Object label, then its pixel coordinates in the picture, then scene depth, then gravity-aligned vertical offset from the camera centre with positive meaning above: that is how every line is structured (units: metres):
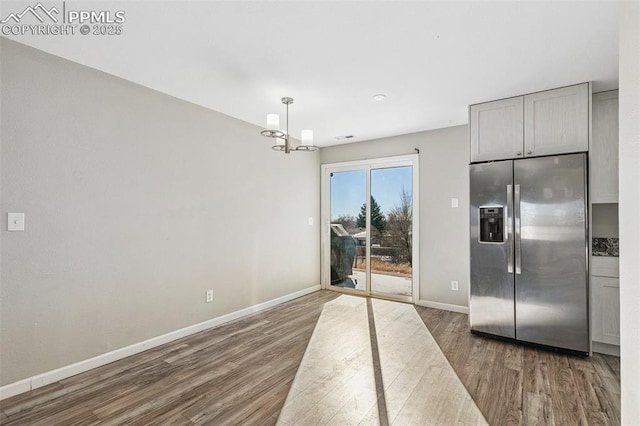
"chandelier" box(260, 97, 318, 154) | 2.83 +0.77
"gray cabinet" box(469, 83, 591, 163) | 2.95 +0.95
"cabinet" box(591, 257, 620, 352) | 2.91 -0.79
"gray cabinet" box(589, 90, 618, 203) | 3.07 +0.69
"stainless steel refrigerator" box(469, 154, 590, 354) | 2.89 -0.34
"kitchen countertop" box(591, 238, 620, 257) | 3.19 -0.30
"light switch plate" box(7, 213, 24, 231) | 2.24 -0.05
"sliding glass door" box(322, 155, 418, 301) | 4.80 -0.18
